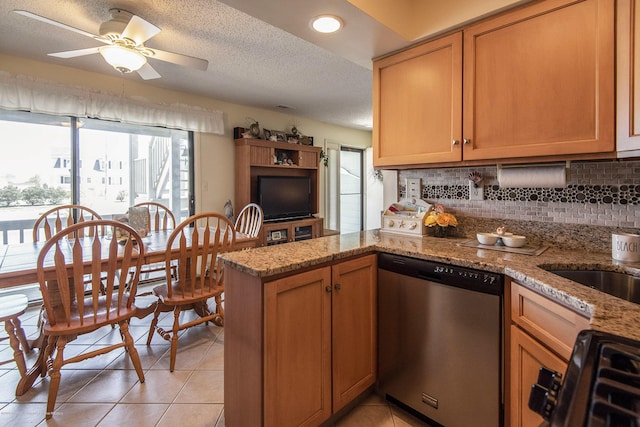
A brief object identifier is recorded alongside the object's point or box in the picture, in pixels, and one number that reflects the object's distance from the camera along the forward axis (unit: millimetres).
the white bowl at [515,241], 1626
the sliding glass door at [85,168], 3006
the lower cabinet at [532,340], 1018
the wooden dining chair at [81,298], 1633
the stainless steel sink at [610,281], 1229
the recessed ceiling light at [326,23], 1532
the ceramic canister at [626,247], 1311
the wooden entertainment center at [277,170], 4312
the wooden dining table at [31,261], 1645
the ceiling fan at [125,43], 1952
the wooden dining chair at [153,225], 3061
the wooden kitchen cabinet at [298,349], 1267
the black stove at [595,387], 416
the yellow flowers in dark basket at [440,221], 1945
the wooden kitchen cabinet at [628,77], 1213
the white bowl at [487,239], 1685
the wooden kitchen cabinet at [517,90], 1317
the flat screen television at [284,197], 4523
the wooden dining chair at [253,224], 2953
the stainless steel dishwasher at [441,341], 1317
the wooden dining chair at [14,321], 1777
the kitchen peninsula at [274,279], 1219
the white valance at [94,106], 2811
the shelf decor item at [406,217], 2021
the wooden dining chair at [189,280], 2086
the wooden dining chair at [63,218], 2547
